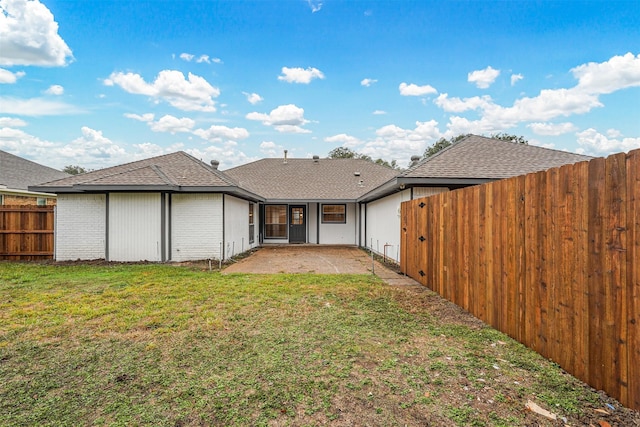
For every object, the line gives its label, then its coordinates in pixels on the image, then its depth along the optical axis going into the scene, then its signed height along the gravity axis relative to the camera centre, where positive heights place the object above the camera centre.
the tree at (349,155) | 43.41 +8.99
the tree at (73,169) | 52.72 +8.70
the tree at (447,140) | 35.75 +9.44
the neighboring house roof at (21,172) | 15.23 +2.64
